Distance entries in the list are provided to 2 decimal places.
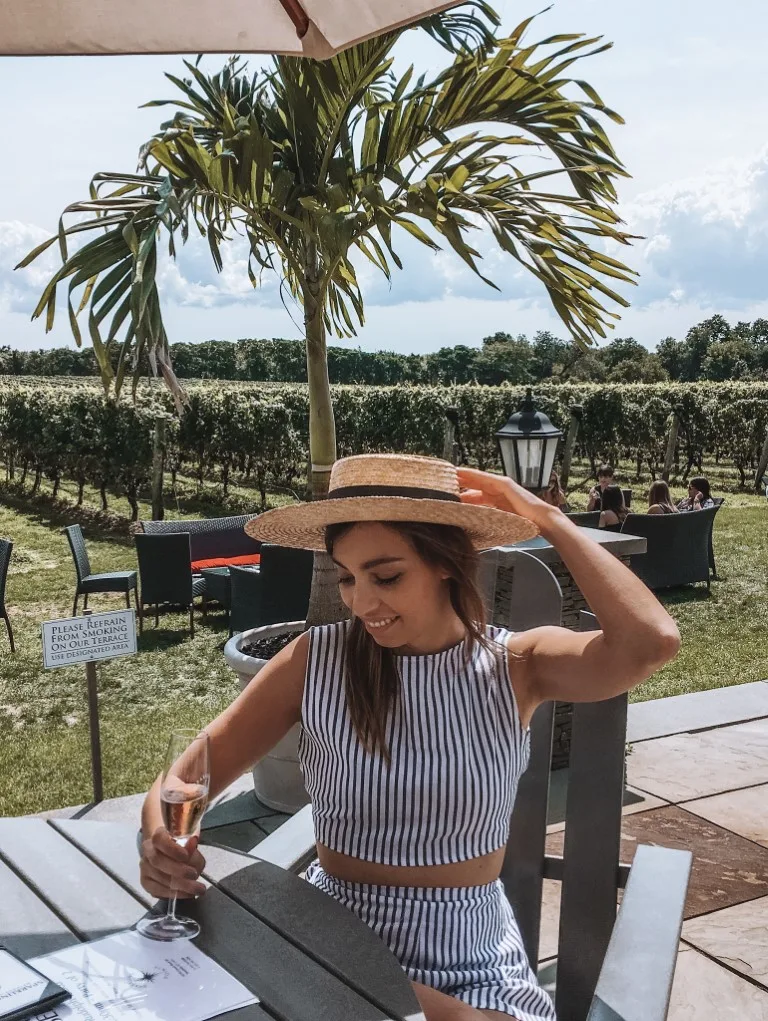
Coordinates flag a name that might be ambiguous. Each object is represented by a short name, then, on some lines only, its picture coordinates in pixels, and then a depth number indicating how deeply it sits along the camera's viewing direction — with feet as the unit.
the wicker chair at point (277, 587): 19.33
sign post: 10.36
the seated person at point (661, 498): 27.89
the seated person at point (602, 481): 29.73
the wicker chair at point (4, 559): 20.63
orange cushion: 26.18
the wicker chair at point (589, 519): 27.32
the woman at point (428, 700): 4.70
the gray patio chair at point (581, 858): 5.11
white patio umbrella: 6.17
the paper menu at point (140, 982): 3.60
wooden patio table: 3.70
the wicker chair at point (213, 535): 26.73
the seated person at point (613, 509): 26.55
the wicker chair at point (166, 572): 22.63
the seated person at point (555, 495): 22.73
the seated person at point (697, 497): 29.01
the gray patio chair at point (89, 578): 23.18
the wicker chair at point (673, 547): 25.13
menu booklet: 3.54
